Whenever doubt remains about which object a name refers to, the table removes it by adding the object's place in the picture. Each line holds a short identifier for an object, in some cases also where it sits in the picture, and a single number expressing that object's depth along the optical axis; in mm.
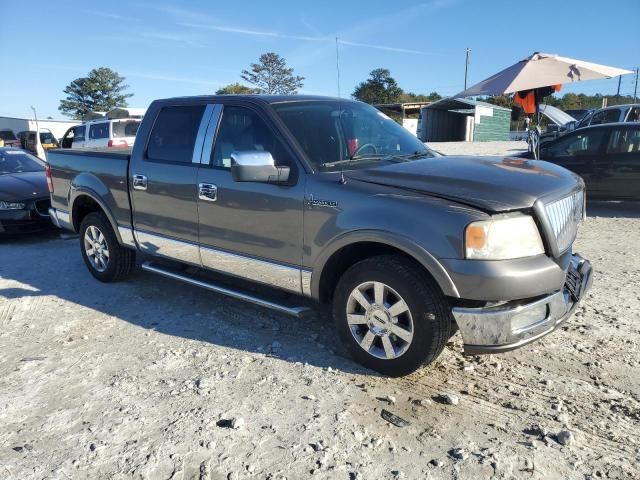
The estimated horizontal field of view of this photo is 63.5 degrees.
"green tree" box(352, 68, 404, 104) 73938
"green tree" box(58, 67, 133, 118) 72125
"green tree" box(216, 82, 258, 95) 57794
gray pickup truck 2977
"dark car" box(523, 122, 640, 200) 8516
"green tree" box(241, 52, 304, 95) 66675
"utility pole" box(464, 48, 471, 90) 63625
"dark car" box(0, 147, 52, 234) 7555
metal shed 39250
